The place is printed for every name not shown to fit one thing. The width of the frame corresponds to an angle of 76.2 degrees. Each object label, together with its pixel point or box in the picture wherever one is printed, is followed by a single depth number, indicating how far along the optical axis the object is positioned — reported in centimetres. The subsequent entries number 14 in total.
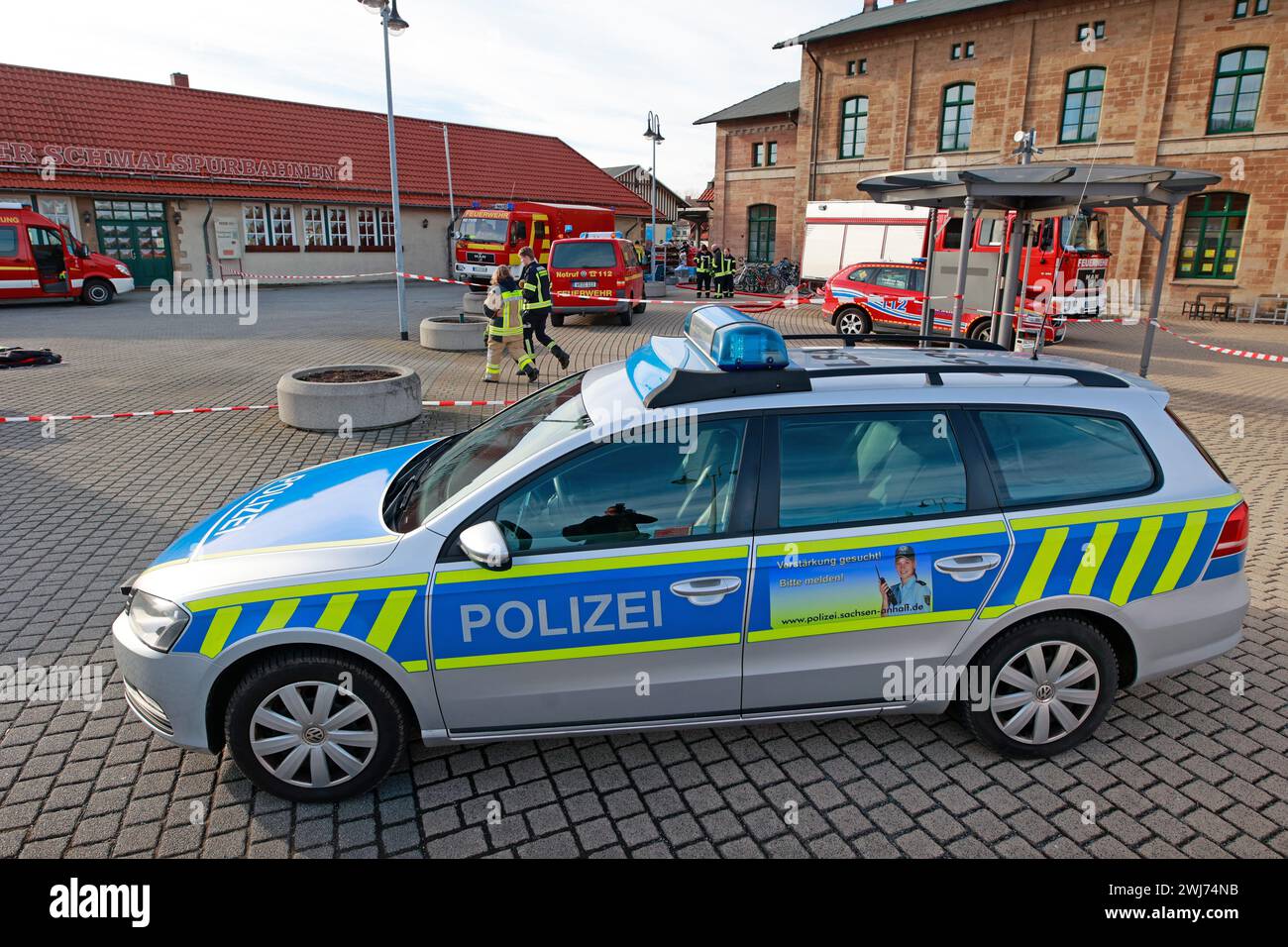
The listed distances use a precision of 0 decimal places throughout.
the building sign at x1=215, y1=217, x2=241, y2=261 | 2827
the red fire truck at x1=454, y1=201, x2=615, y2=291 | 2494
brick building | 2259
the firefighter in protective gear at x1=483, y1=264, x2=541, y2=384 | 1122
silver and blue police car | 308
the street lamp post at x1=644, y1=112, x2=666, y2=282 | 3203
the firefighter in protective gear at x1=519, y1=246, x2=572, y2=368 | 1185
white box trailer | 2141
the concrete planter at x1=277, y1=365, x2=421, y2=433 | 880
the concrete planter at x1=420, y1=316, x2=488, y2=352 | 1474
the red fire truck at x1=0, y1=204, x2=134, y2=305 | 1956
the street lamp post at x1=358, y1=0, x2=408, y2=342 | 1363
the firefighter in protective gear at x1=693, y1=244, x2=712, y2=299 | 2528
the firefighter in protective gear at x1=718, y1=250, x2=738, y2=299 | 2553
